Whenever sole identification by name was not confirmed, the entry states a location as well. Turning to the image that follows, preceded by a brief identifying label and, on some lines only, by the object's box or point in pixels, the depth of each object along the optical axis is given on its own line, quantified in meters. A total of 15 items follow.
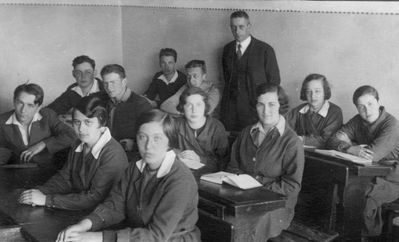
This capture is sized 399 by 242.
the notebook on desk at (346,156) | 3.03
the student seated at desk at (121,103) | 4.25
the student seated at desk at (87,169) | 2.43
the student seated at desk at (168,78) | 5.32
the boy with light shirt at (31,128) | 3.85
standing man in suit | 4.54
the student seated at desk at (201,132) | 3.56
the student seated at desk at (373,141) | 3.18
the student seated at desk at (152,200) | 1.97
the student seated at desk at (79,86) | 5.00
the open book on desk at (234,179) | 2.47
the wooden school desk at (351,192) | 2.97
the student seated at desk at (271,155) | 2.77
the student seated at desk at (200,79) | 4.67
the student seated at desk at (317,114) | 4.11
